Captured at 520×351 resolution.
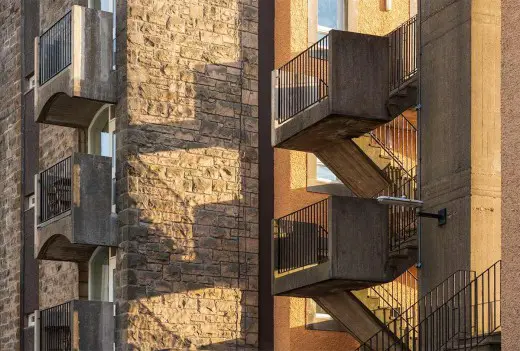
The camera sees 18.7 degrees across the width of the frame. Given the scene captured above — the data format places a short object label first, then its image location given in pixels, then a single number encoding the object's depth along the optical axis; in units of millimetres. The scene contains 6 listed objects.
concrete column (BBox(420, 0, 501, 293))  23094
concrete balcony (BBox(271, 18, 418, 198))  25578
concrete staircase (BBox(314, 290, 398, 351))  26984
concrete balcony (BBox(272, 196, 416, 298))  25203
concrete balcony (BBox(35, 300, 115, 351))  28266
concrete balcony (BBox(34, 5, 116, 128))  28859
